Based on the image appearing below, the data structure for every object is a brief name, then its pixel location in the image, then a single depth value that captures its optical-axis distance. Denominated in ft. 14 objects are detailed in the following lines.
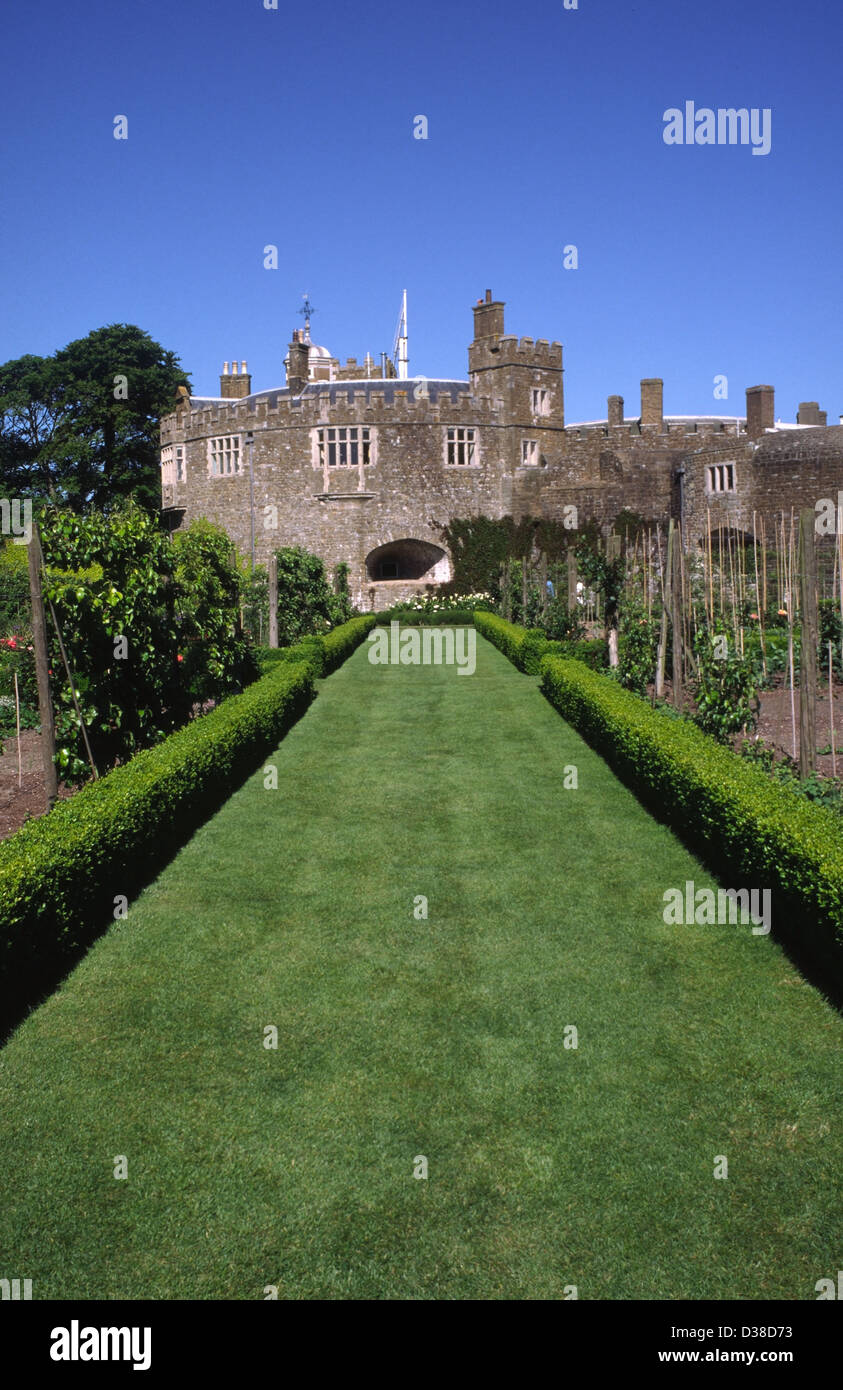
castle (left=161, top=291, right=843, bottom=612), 133.90
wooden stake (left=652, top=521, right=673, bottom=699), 53.47
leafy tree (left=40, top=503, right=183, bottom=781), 36.35
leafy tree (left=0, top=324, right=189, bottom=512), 157.07
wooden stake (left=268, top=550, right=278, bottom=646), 68.28
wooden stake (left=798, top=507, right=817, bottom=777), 30.45
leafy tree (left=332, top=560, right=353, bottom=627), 98.40
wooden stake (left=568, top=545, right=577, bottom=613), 76.64
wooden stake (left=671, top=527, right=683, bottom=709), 47.21
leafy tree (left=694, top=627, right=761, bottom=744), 40.65
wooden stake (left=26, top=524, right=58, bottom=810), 30.45
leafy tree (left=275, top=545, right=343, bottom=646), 86.17
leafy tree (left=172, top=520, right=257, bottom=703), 47.29
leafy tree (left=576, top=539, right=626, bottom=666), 63.26
